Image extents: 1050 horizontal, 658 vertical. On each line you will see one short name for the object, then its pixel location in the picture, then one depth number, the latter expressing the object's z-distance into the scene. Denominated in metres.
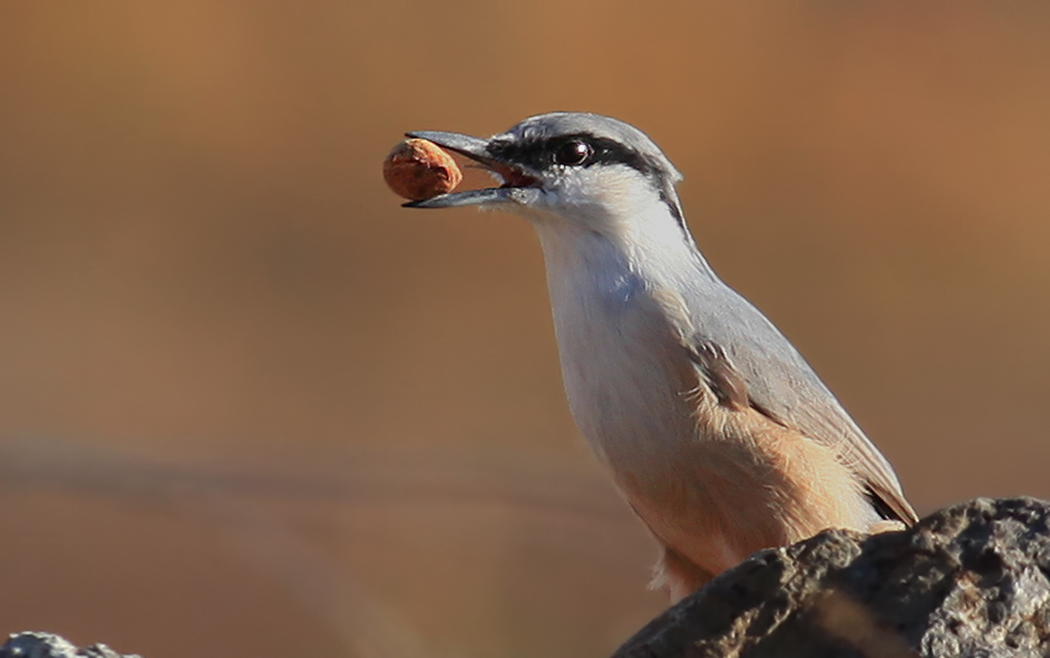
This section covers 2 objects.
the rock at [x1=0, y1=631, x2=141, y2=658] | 4.52
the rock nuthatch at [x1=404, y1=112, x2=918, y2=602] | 6.07
